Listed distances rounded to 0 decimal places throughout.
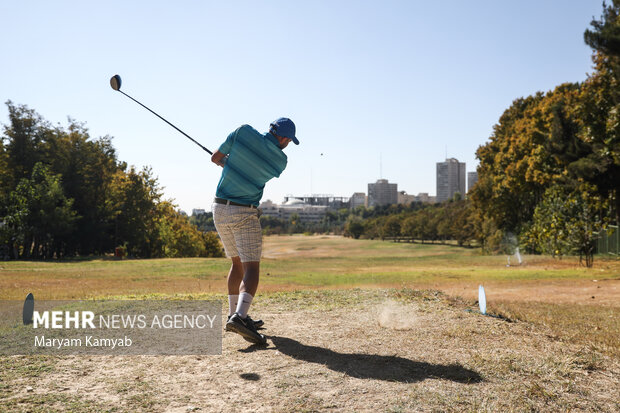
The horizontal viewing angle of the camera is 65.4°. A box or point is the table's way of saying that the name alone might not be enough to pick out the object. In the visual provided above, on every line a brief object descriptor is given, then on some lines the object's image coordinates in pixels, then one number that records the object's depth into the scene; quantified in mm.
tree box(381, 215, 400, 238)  110056
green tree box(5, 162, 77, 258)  34000
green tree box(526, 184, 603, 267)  24938
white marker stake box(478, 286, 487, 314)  7440
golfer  5465
